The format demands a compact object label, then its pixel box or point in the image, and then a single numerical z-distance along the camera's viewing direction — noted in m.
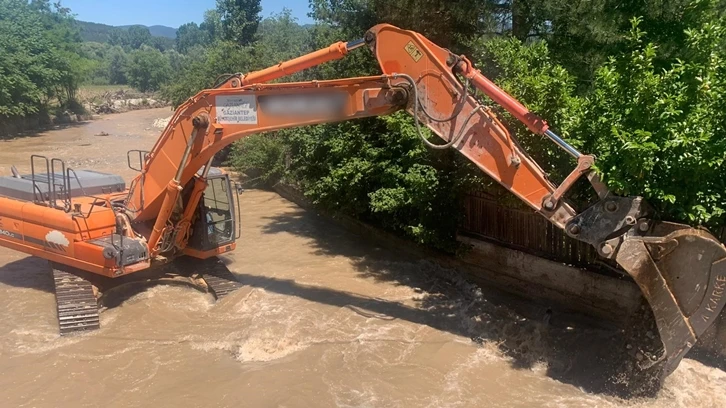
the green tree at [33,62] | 30.17
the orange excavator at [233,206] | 5.81
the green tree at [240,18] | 42.25
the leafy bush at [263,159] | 17.06
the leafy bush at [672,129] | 5.68
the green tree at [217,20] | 45.60
